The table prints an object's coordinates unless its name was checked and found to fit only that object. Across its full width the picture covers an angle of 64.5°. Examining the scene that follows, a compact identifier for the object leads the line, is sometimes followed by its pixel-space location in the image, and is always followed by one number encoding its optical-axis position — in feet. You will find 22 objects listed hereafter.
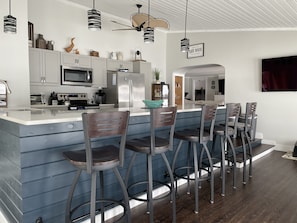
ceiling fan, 13.80
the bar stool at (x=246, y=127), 11.06
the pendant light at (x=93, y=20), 9.93
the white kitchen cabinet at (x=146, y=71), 20.17
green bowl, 9.96
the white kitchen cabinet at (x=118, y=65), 18.39
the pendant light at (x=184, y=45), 12.57
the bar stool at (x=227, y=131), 9.50
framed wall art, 21.78
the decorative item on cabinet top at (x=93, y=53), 17.97
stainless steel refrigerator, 18.01
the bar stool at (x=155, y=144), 6.61
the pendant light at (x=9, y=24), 10.19
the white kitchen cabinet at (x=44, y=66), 14.24
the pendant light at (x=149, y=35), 11.39
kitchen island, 5.83
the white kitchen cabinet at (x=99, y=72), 17.48
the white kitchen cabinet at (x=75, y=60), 15.79
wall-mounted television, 16.98
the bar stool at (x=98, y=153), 5.12
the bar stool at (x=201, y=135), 8.31
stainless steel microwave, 15.83
